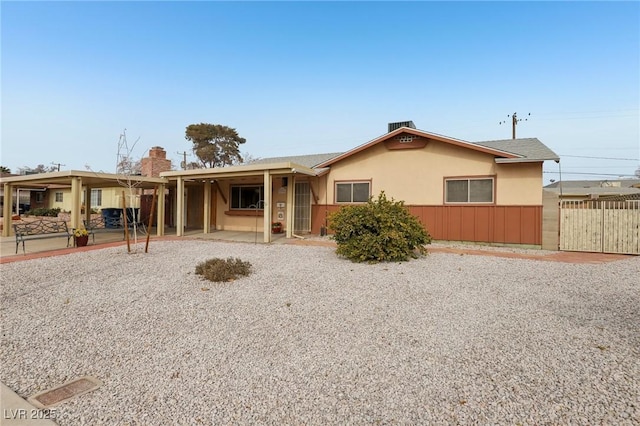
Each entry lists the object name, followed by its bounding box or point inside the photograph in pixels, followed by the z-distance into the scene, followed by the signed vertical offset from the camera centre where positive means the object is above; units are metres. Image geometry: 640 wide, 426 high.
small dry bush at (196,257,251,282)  6.16 -1.25
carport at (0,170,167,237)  10.91 +1.17
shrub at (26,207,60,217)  21.83 -0.22
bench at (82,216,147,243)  16.80 -0.85
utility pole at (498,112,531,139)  25.88 +7.78
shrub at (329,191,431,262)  7.71 -0.55
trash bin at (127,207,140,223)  19.03 -0.31
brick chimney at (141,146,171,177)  17.83 +2.80
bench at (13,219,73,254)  9.12 -0.75
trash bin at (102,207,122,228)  17.81 -0.39
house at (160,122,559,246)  10.47 +1.12
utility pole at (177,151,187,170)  38.34 +6.45
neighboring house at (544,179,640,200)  20.64 +2.11
